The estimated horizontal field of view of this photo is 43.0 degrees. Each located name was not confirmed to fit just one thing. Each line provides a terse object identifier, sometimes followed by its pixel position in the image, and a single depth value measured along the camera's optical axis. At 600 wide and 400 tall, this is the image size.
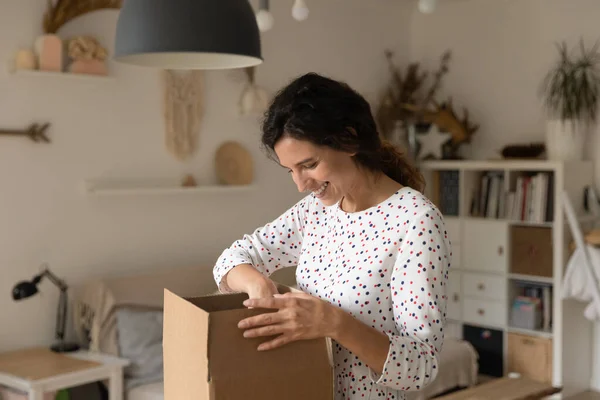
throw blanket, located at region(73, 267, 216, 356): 3.27
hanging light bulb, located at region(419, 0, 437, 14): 3.11
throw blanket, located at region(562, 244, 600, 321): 3.85
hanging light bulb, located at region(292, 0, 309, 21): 2.97
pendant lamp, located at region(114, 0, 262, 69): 1.52
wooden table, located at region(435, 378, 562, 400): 3.22
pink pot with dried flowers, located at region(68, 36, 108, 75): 3.29
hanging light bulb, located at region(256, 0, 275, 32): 2.72
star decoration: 4.68
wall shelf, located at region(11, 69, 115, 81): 3.15
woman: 1.23
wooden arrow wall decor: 3.19
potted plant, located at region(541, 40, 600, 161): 4.13
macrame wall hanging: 3.74
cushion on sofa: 3.23
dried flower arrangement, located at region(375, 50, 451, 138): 4.80
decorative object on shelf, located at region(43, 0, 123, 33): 3.27
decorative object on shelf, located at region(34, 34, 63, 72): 3.20
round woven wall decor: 4.01
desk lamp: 3.23
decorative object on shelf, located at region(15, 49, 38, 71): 3.15
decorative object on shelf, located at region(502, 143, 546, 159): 4.32
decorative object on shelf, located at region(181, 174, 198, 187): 3.80
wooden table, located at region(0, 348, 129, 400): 2.82
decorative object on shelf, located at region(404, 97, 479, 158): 4.67
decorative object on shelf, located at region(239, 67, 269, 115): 4.00
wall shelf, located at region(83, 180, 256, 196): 3.43
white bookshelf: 4.09
